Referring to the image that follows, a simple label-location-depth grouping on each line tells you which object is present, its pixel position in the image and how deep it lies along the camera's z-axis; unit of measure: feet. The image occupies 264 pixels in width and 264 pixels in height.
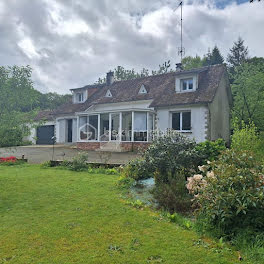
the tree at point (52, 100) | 169.89
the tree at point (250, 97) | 75.82
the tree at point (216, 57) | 113.39
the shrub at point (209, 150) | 23.10
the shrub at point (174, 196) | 17.12
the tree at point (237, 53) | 129.59
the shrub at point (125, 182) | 23.11
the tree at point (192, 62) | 128.15
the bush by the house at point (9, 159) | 41.42
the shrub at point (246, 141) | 32.07
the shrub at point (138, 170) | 23.72
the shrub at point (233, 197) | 12.53
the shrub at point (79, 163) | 33.45
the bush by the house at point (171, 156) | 21.81
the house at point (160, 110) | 60.34
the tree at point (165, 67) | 148.63
